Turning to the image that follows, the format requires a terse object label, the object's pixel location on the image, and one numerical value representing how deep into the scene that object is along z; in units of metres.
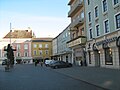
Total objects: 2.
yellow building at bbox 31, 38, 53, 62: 44.78
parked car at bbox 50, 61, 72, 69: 19.22
